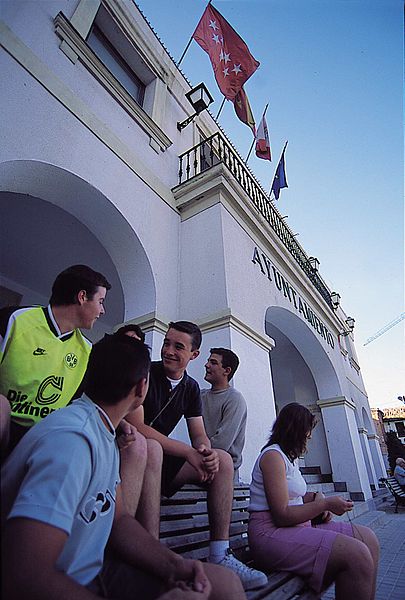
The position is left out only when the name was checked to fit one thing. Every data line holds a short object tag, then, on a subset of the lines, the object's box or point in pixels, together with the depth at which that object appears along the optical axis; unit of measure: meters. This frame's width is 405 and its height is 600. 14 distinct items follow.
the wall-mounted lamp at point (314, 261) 10.41
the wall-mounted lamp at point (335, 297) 10.98
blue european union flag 6.88
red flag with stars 5.14
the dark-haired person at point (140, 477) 1.23
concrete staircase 4.88
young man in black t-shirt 1.54
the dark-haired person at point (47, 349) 1.44
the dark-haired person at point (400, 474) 7.58
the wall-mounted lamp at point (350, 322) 12.52
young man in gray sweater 2.41
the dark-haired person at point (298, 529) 1.46
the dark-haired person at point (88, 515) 0.56
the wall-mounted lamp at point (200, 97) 5.32
